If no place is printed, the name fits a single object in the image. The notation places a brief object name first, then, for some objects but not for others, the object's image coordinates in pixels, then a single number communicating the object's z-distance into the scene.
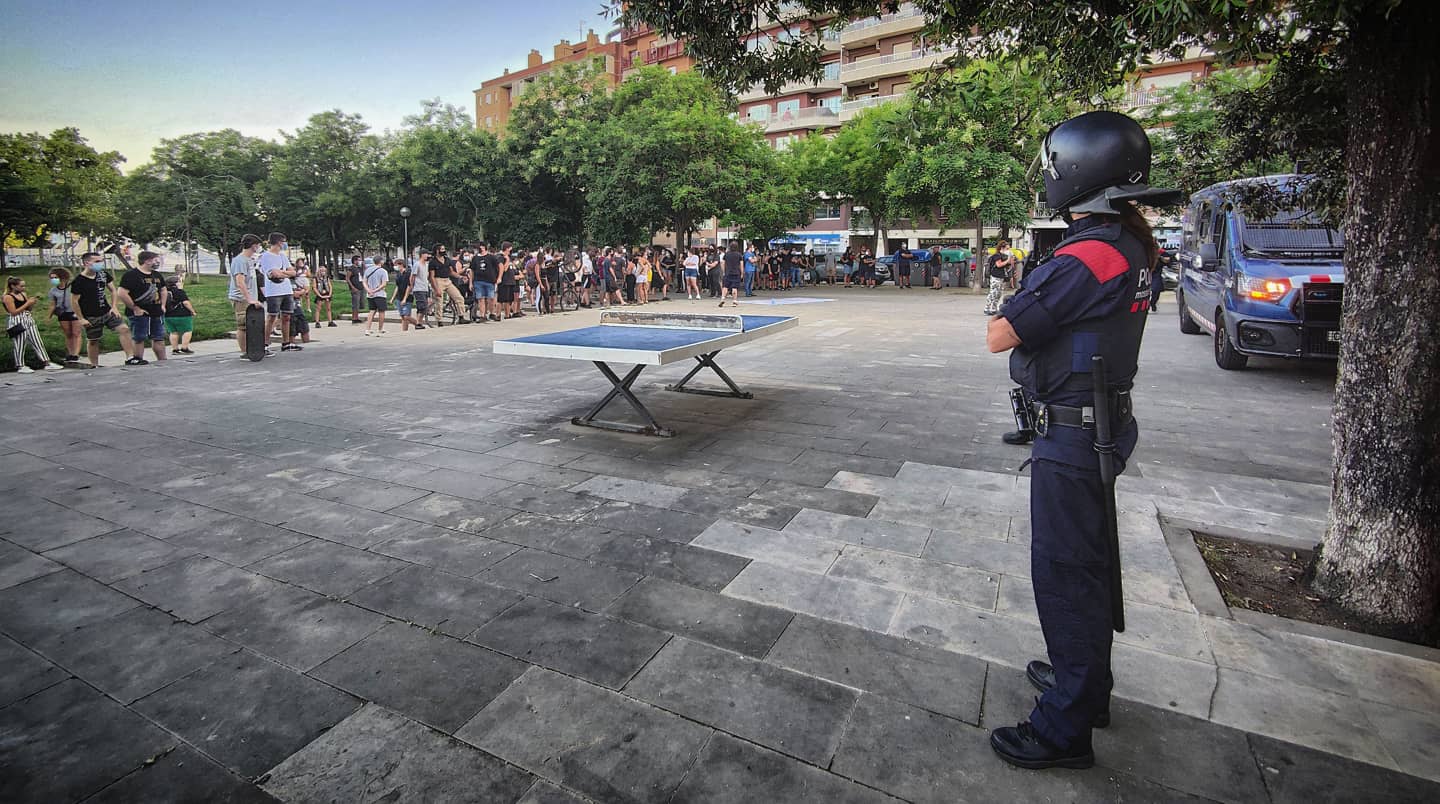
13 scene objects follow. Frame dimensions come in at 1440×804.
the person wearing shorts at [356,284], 16.64
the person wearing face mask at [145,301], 9.77
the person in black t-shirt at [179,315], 10.84
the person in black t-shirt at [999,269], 16.14
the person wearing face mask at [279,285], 11.02
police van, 7.70
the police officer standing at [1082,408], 2.11
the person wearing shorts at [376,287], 14.08
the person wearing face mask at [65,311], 9.87
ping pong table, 5.28
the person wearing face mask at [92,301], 9.62
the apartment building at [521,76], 63.66
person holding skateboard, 10.33
